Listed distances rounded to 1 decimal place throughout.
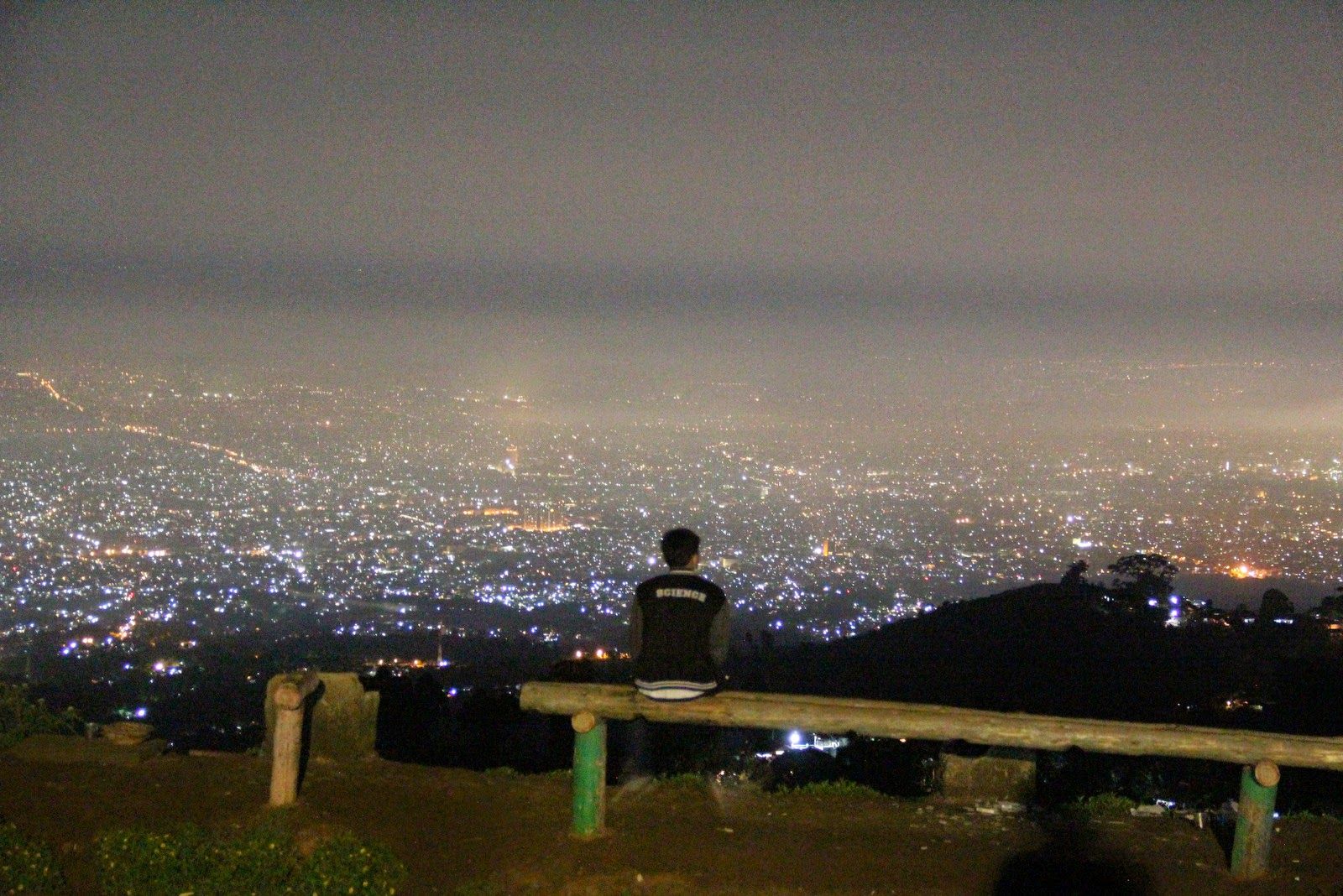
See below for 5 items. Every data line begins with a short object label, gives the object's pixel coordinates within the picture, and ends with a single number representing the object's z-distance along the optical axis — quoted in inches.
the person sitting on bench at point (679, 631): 262.1
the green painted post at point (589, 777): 267.7
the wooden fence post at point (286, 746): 293.1
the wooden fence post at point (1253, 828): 248.4
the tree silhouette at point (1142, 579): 1012.5
